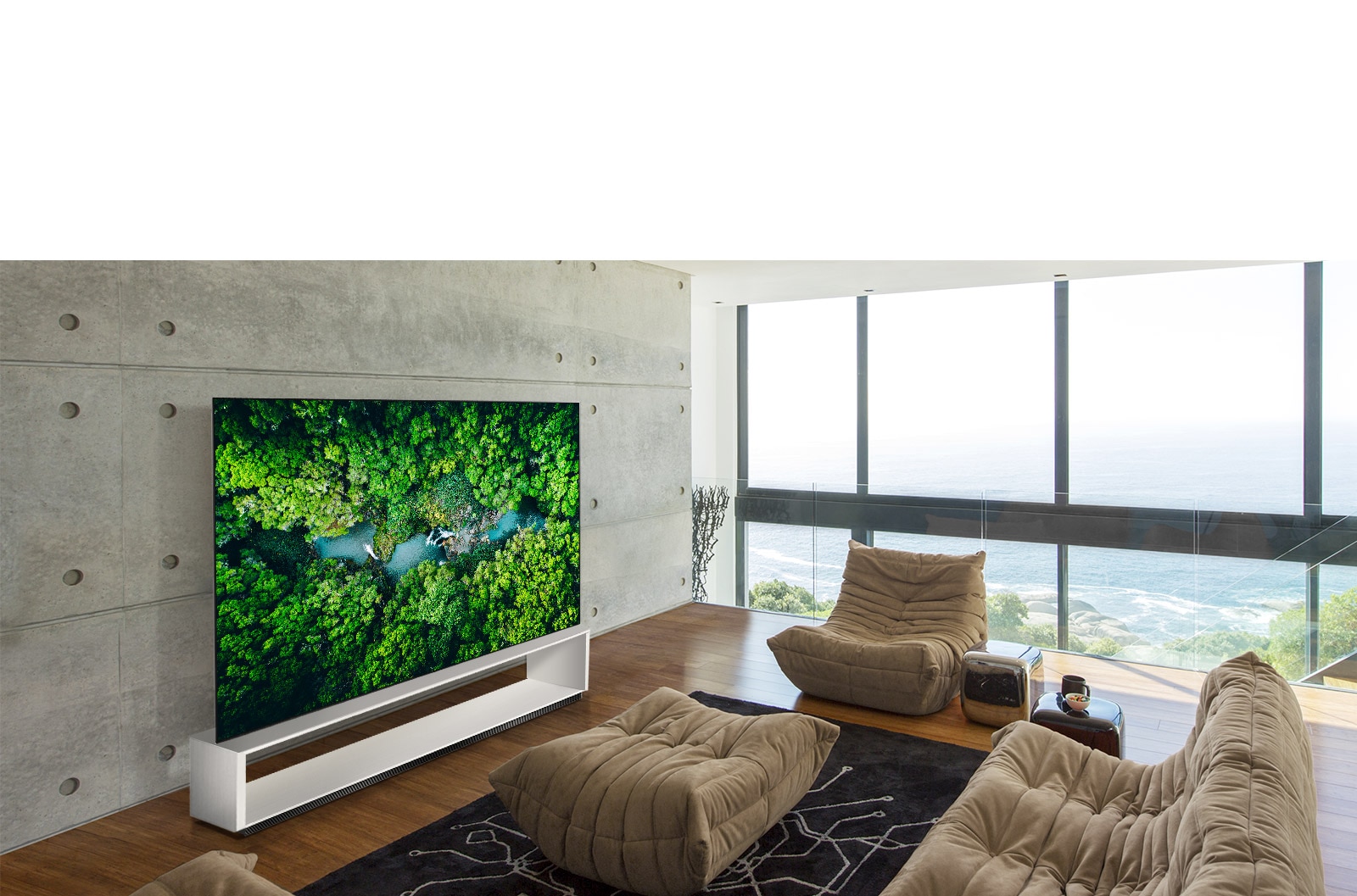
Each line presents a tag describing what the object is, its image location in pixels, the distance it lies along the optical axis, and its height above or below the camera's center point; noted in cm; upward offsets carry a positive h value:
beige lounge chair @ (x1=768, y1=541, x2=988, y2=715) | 422 -104
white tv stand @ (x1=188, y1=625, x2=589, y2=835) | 309 -134
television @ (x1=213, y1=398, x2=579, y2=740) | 321 -46
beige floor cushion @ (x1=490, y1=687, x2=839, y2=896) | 262 -116
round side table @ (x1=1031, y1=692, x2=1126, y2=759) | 338 -114
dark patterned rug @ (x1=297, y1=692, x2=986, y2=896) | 277 -144
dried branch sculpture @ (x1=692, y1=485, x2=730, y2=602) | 668 -69
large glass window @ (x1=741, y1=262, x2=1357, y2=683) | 497 -9
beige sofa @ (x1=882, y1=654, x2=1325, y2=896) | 164 -106
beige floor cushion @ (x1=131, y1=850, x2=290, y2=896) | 200 -105
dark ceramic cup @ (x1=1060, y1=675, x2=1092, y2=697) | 360 -104
